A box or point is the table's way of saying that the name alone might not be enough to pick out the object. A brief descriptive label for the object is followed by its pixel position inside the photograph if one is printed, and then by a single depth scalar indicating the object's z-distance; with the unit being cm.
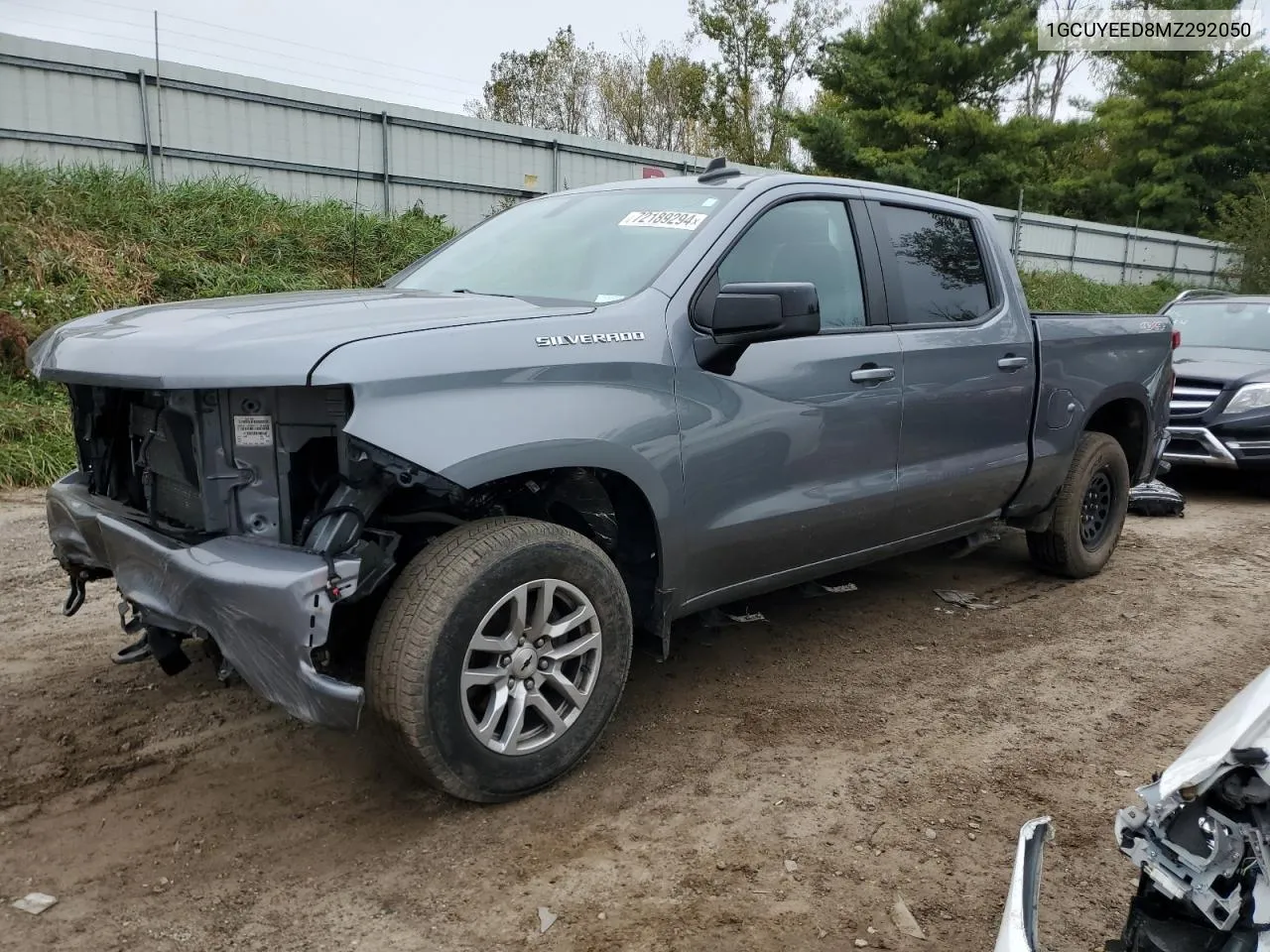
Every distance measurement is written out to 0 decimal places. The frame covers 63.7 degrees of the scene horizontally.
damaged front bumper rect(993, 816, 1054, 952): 165
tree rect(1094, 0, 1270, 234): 2875
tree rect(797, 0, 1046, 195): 2497
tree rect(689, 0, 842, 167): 3331
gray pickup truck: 266
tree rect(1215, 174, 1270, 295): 2389
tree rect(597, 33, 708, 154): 3309
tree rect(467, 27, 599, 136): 3288
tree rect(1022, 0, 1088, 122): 3534
